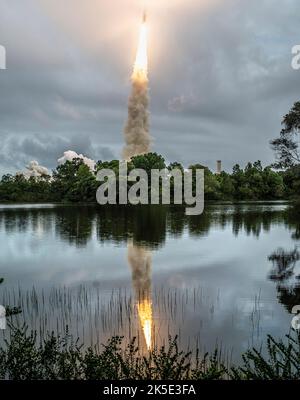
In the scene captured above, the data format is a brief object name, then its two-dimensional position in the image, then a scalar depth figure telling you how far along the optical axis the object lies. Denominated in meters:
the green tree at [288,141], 50.16
